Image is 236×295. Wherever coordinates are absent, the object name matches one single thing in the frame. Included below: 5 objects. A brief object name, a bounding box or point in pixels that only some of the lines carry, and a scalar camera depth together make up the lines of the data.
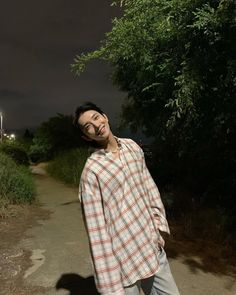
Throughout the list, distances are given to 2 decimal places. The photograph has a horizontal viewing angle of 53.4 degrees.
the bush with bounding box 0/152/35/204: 5.69
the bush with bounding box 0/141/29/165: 15.38
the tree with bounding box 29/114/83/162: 15.55
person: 1.48
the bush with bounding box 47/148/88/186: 9.13
